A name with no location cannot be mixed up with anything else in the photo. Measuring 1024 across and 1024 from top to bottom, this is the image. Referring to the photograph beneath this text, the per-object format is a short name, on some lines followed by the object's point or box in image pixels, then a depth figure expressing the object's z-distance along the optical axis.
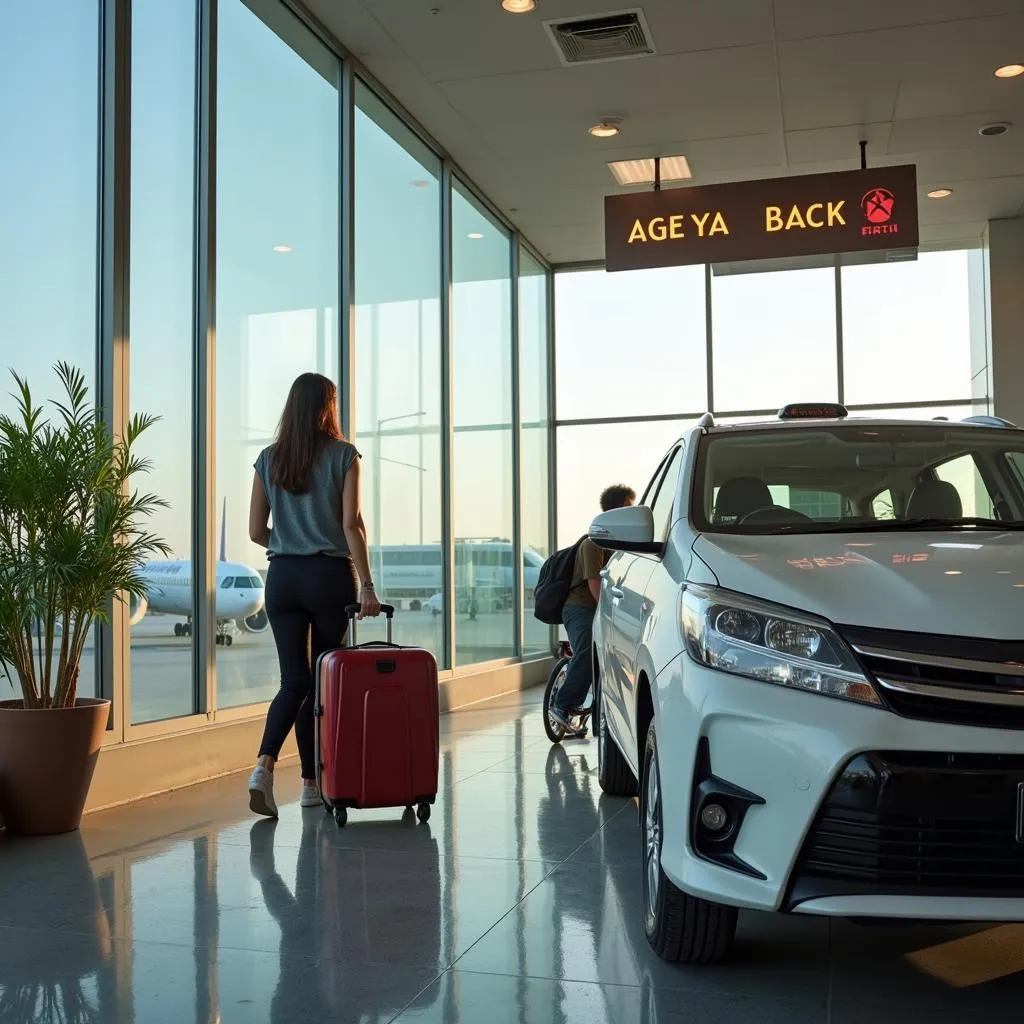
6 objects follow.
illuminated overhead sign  7.16
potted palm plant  4.04
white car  2.14
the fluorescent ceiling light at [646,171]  9.27
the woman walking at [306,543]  4.62
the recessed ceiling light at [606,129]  8.41
